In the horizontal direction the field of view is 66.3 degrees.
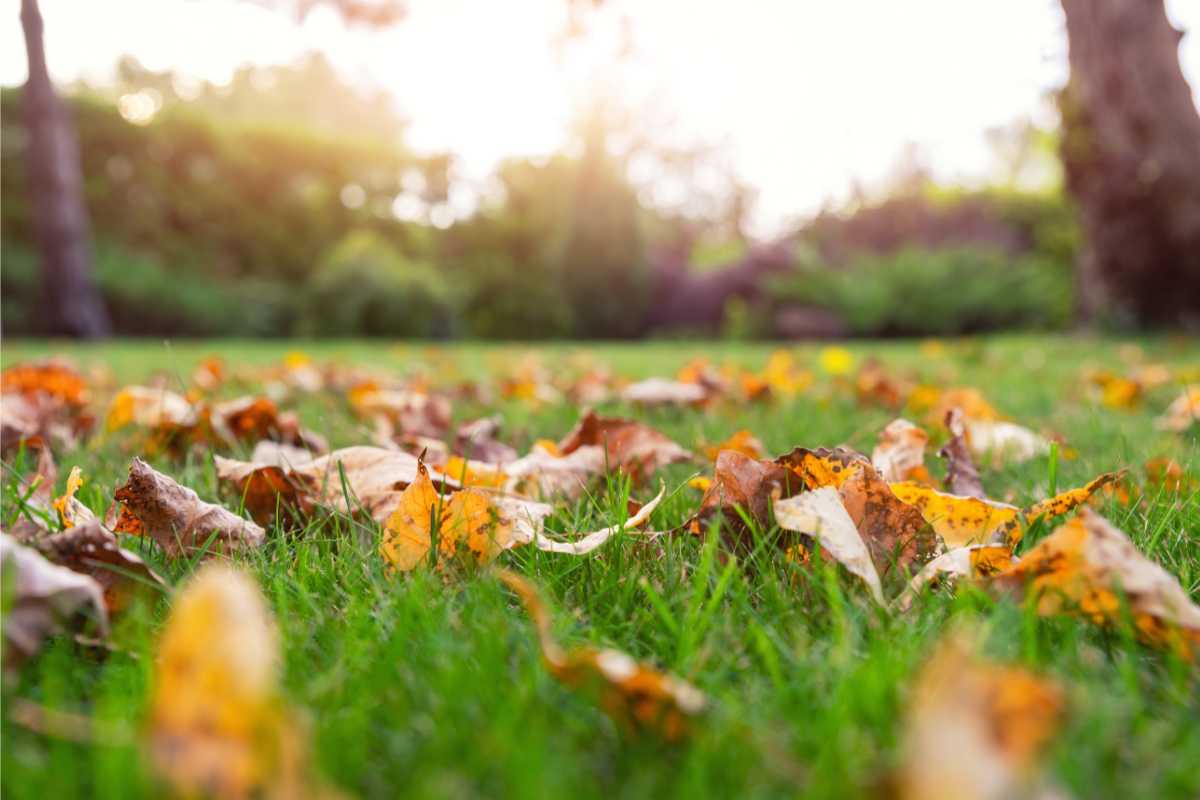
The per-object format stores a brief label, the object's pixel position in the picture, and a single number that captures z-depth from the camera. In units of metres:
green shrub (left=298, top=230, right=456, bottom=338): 12.41
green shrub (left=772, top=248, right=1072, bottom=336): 13.05
